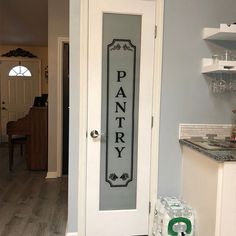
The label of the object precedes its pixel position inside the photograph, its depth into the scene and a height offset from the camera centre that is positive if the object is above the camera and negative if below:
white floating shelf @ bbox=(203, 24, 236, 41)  2.31 +0.52
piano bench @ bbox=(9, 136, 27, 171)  4.78 -0.84
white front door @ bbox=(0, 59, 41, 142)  7.41 +0.12
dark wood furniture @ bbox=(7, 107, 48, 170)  4.74 -0.68
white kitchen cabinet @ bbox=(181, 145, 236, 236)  1.95 -0.70
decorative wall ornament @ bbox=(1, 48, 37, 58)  7.42 +1.00
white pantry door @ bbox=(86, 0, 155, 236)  2.44 -0.18
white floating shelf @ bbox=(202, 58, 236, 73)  2.33 +0.24
